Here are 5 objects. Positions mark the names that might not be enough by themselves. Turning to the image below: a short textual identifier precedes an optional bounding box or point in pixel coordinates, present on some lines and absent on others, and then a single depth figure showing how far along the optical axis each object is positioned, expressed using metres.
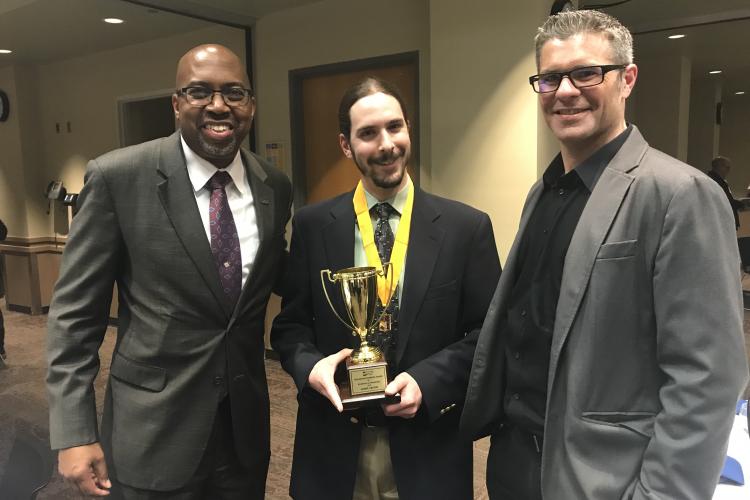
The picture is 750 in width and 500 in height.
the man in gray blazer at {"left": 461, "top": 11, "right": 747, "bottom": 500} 1.02
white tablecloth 1.23
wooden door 4.23
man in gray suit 1.42
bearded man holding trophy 1.44
